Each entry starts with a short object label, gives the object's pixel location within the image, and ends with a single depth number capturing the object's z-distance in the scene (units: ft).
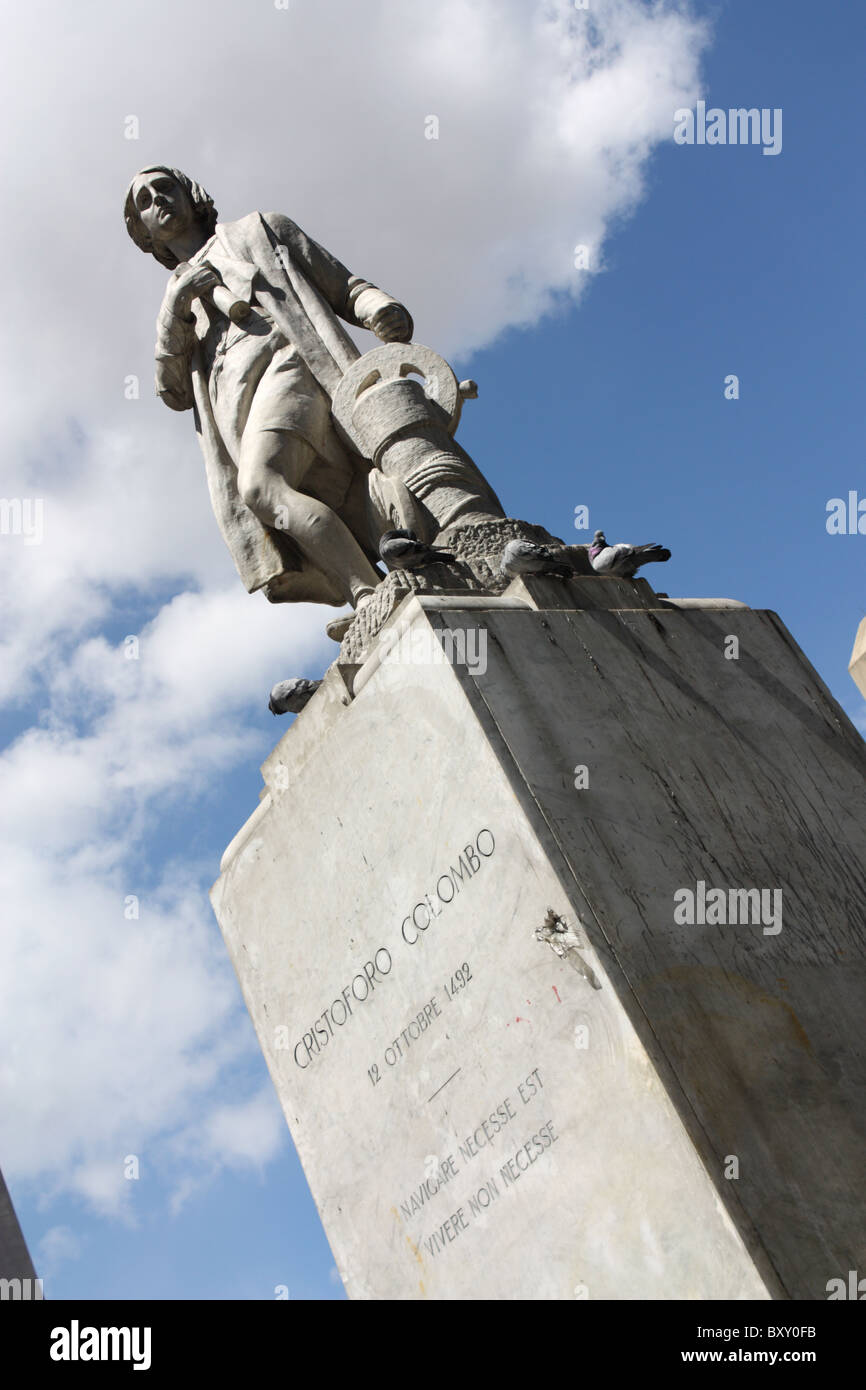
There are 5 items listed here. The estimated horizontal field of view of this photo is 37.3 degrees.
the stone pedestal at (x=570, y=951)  11.07
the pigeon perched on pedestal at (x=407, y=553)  15.71
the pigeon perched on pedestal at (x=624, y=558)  15.84
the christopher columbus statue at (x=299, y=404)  18.65
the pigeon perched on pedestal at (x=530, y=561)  15.16
